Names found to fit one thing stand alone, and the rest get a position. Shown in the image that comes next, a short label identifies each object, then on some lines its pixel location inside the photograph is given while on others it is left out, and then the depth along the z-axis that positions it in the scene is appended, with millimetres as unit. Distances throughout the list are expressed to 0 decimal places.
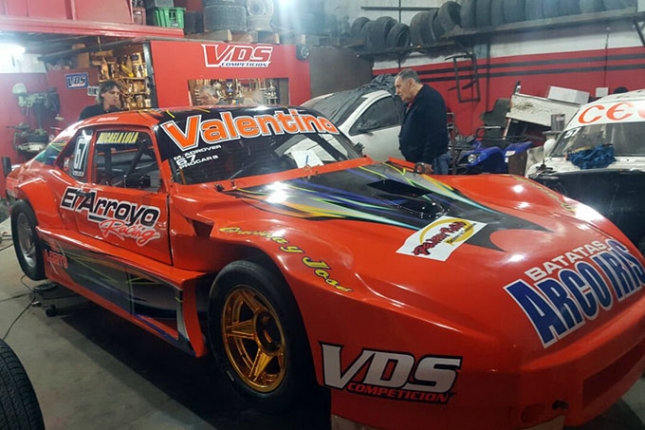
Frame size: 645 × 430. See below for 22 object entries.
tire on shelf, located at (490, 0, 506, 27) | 9023
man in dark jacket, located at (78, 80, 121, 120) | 5227
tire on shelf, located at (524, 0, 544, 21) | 8570
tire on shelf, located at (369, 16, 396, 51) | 11477
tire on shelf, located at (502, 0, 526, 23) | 8750
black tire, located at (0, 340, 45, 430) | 1998
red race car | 1776
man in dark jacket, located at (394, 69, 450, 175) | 4875
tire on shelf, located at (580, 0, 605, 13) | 7902
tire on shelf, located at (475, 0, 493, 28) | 9180
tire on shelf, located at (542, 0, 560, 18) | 8359
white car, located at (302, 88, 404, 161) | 6797
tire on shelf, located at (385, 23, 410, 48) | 11219
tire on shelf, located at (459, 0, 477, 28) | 9352
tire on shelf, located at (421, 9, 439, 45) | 10414
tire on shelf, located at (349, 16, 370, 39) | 12031
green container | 8453
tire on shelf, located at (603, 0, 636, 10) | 7664
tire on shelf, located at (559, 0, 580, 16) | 8188
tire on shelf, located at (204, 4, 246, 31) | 8516
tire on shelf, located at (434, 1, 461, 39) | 9938
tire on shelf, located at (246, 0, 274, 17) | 9124
